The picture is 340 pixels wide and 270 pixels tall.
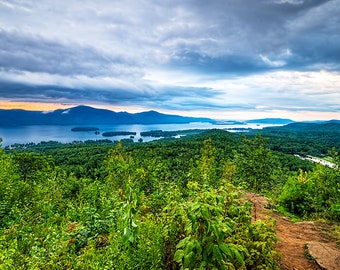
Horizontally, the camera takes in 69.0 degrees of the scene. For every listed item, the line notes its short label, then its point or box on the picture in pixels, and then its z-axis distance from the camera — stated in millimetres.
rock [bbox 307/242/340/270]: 6008
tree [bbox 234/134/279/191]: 23781
